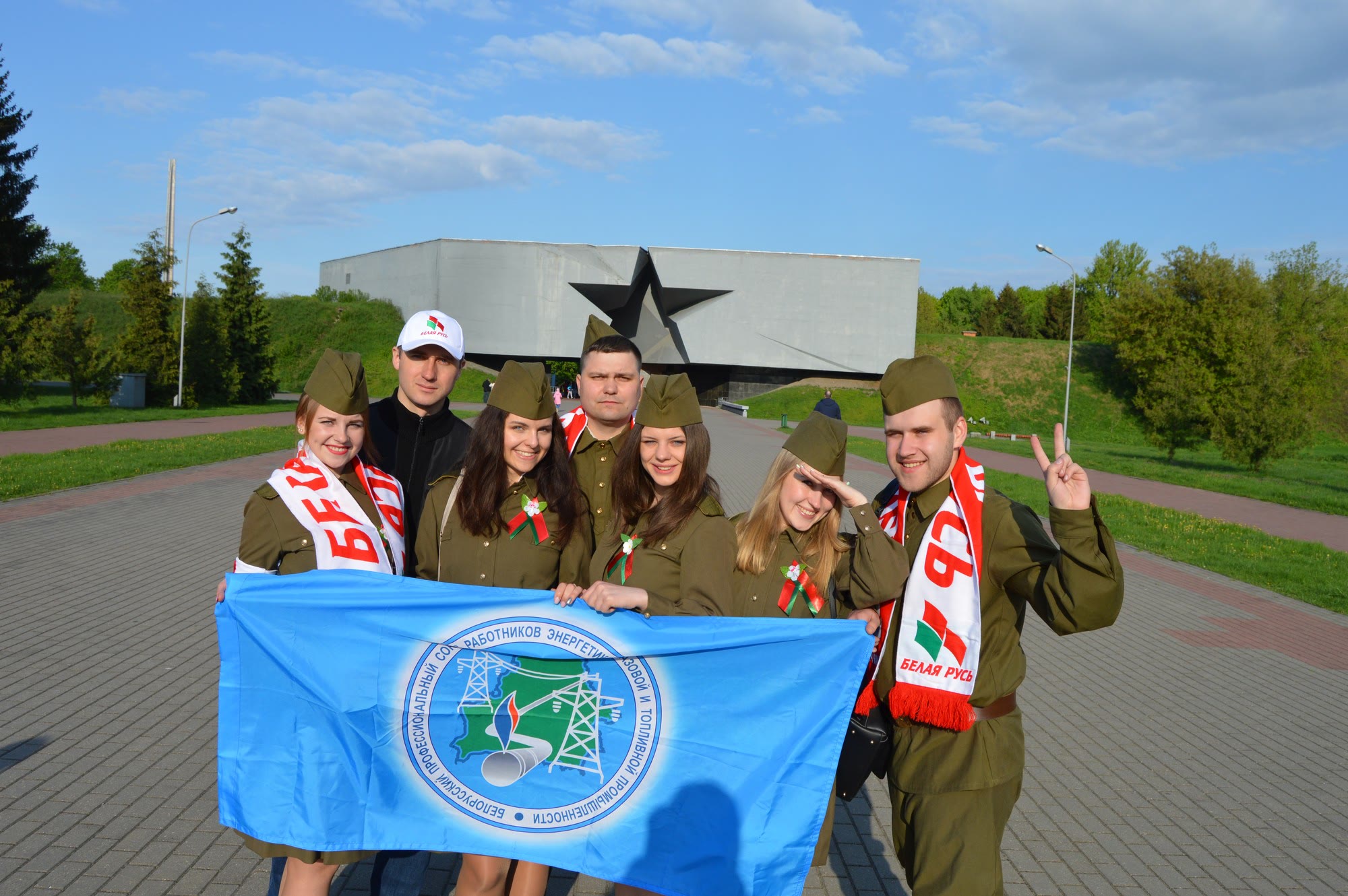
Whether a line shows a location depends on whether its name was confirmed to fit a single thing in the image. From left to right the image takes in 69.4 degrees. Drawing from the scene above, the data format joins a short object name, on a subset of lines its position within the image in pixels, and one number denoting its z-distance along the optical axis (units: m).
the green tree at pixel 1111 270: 84.38
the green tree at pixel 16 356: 25.79
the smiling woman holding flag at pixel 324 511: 3.23
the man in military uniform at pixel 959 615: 2.59
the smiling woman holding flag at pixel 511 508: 3.36
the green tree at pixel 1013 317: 98.88
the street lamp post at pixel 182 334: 33.78
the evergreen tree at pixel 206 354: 36.31
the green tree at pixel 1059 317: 84.31
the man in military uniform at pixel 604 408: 3.95
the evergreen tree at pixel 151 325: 35.00
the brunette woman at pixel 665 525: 3.13
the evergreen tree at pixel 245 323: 38.62
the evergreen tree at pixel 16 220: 36.12
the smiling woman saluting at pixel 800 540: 3.05
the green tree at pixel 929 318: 90.25
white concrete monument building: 61.69
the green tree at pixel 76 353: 28.67
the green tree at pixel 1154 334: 51.59
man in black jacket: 4.15
